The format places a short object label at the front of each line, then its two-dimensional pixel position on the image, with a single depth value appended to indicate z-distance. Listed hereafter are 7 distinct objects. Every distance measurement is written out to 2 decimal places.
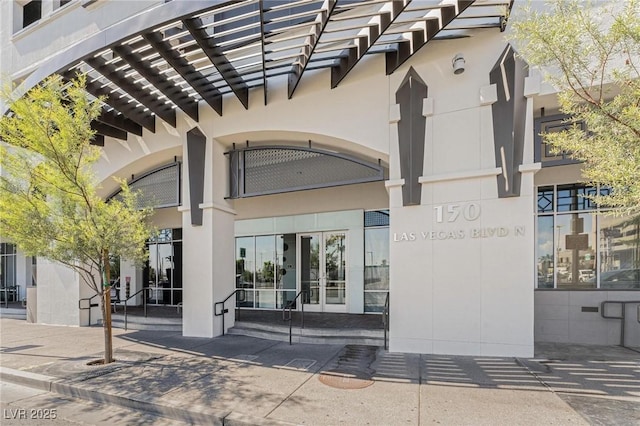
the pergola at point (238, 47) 5.78
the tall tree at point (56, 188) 5.99
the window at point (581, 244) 7.79
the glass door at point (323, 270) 10.91
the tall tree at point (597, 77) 3.29
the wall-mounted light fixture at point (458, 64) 6.62
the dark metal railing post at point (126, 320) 9.95
